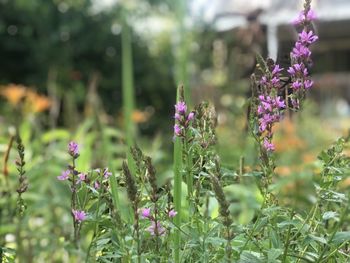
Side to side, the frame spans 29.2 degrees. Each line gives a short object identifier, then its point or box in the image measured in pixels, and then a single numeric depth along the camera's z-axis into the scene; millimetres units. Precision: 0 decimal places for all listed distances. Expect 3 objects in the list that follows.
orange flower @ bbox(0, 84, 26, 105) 5266
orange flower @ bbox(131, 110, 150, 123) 5420
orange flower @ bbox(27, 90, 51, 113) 5062
